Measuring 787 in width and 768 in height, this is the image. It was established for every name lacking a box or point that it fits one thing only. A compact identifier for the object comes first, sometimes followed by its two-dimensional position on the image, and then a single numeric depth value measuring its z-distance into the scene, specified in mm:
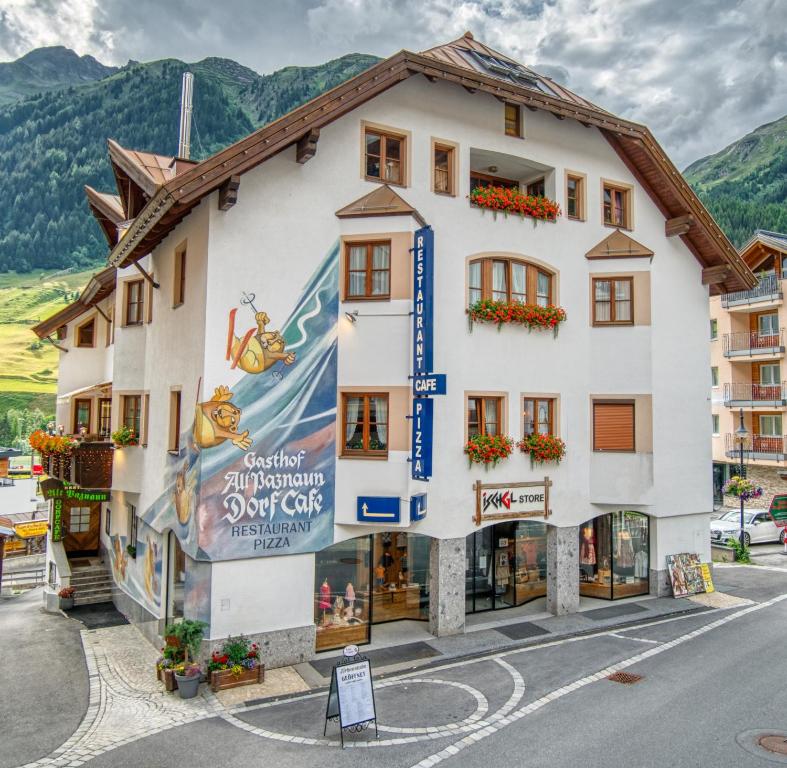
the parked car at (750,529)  31984
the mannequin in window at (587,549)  21172
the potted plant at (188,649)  13781
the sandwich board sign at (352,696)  11719
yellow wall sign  47938
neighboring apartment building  37938
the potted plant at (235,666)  14055
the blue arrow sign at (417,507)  16266
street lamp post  28453
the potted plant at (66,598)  23281
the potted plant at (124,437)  19609
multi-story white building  15367
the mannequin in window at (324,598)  16578
